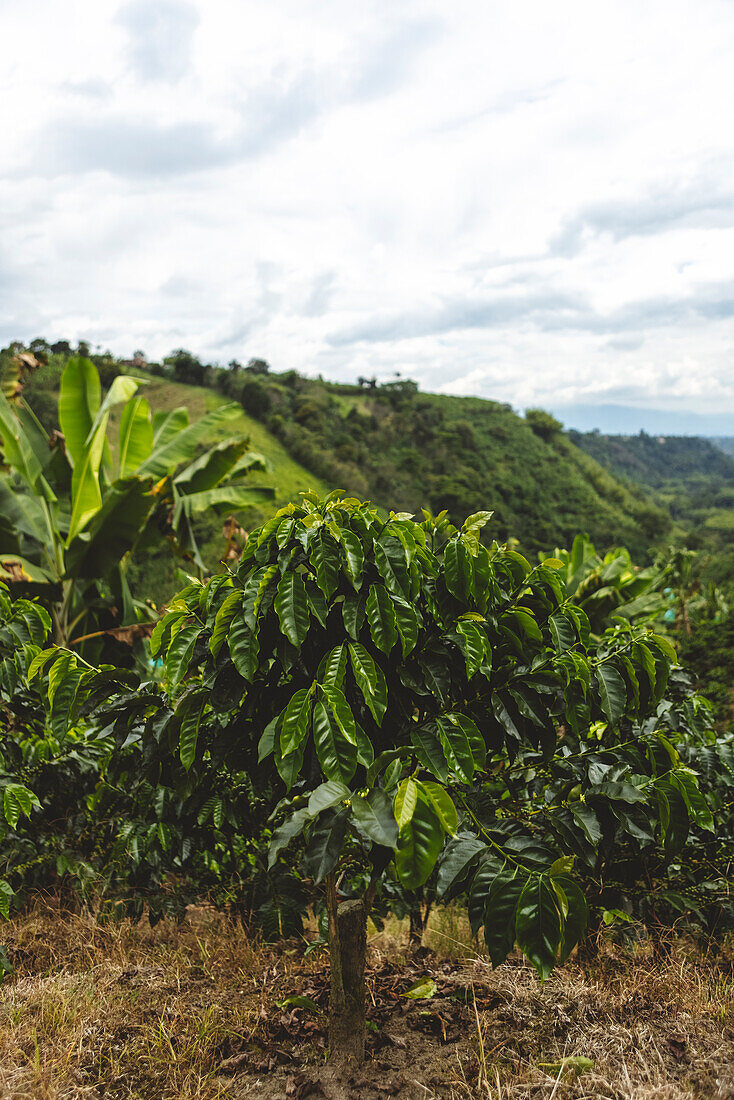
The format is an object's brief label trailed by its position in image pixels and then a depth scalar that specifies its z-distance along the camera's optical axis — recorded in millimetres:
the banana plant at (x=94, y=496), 7629
